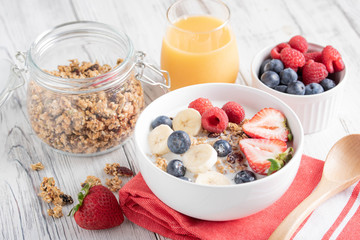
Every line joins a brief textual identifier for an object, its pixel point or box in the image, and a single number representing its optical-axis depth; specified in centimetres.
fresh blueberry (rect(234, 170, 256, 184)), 54
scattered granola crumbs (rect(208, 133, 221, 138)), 58
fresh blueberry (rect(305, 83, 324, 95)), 64
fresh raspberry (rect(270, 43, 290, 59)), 67
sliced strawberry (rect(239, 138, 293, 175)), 54
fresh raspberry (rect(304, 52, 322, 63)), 67
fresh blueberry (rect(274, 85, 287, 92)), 64
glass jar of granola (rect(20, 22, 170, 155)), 62
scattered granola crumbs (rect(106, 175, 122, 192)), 61
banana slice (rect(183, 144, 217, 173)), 54
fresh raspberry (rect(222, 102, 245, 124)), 59
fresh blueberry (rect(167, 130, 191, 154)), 55
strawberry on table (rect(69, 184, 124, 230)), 56
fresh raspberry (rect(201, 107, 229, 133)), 57
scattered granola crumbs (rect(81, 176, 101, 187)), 61
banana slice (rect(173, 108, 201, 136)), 58
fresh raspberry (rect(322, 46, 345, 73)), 66
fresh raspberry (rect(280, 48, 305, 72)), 66
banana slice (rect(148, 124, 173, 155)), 56
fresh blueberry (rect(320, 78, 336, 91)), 65
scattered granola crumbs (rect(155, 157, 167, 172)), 55
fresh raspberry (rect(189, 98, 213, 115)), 60
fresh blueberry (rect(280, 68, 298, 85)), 64
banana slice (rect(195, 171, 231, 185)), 54
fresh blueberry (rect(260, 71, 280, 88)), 65
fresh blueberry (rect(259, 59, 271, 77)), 68
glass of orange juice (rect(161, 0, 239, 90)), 67
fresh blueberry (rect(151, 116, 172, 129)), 59
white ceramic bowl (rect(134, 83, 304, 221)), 52
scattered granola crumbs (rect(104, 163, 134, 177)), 62
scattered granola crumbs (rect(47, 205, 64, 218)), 59
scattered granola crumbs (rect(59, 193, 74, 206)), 60
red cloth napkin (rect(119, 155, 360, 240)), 55
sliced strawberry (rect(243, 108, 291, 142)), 57
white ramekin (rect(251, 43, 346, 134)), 64
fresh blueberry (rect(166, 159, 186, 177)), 54
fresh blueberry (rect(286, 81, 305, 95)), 64
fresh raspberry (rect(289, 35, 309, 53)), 68
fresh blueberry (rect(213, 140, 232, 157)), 56
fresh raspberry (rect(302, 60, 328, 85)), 65
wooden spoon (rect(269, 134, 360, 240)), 54
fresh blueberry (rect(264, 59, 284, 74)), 66
